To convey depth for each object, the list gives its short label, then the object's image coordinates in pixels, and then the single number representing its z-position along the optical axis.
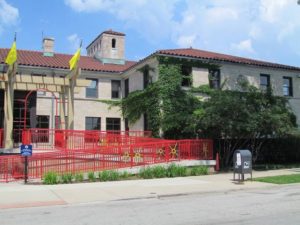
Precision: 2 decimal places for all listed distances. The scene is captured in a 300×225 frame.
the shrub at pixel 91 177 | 13.79
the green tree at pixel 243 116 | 16.90
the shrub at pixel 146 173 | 14.75
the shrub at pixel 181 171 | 15.38
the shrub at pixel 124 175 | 14.55
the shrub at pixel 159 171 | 14.95
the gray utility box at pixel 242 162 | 13.48
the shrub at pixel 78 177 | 13.51
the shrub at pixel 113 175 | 14.01
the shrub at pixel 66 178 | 13.25
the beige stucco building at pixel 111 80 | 23.26
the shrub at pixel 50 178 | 12.96
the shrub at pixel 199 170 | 15.76
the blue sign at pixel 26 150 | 12.94
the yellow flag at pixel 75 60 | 19.16
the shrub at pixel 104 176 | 13.89
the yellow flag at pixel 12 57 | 17.58
